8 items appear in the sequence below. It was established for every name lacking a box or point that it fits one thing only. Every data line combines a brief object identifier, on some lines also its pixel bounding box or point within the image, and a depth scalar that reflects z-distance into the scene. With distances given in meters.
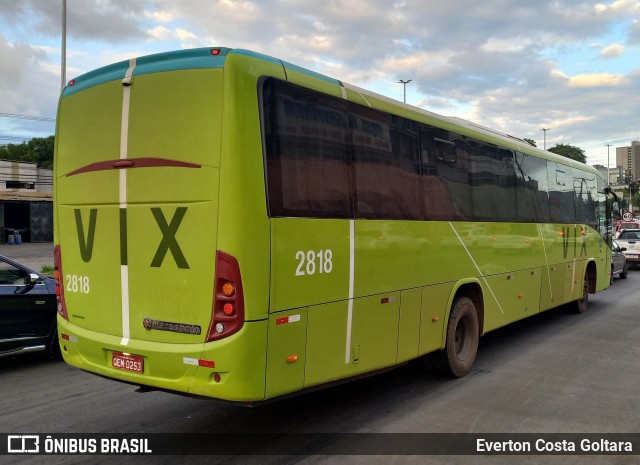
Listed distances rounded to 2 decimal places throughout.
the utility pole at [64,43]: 20.72
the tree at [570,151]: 83.69
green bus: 3.97
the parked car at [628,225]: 31.20
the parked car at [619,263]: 17.09
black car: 6.77
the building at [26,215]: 33.88
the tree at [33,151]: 77.62
